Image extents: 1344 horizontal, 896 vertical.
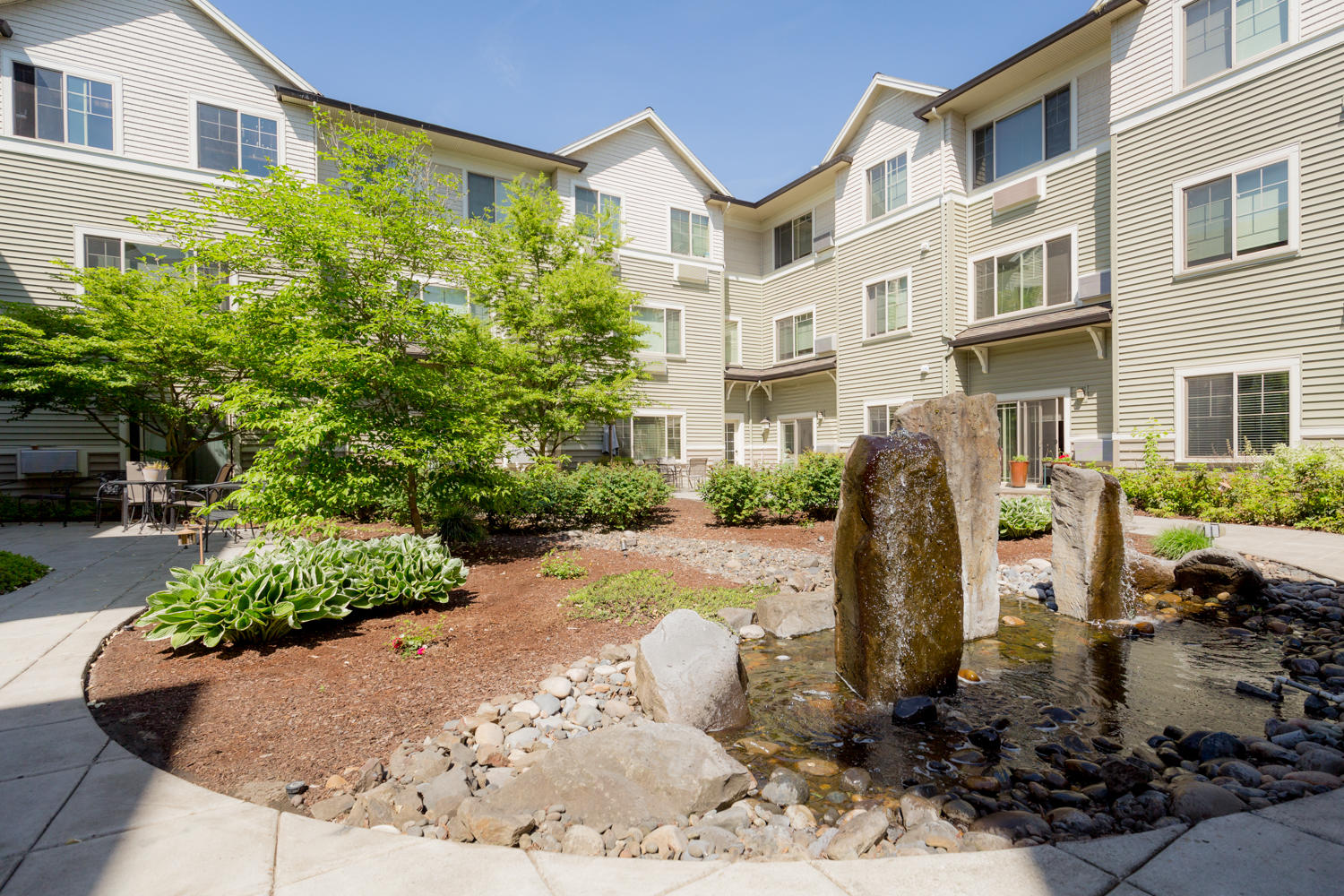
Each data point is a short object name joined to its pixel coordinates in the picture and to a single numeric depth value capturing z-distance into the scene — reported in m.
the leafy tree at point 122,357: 11.08
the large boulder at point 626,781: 2.71
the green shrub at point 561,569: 7.05
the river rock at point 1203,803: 2.55
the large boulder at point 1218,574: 6.36
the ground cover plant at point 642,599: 5.81
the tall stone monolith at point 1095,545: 5.95
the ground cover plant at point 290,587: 4.38
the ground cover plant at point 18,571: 6.21
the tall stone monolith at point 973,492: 5.61
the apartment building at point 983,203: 11.30
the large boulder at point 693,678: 3.74
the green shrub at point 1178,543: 7.84
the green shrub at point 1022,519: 9.34
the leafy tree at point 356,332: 6.16
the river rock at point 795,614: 5.71
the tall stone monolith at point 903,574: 4.15
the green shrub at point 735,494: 10.94
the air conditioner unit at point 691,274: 21.03
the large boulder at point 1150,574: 6.91
